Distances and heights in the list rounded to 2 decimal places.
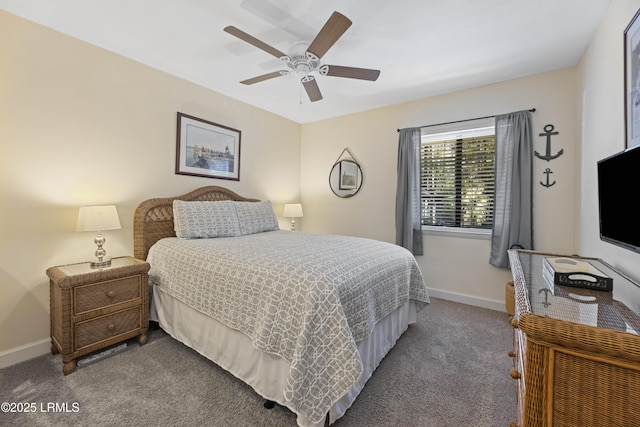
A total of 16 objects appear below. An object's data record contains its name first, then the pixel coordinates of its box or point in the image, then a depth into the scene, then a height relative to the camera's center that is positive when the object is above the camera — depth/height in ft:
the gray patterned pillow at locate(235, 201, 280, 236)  10.78 -0.14
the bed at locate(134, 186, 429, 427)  4.70 -1.90
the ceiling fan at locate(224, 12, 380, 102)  5.64 +3.99
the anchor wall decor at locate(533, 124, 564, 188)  9.40 +2.29
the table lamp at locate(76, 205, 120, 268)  7.12 -0.31
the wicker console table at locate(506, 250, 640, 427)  2.31 -1.34
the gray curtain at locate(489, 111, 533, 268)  9.62 +1.19
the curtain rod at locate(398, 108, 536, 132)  9.63 +3.99
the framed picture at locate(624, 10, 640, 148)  4.87 +2.65
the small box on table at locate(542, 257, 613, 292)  3.87 -0.85
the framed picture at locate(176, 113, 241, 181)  10.50 +2.68
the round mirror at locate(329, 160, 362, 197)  13.99 +2.01
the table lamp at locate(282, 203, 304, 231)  14.23 +0.19
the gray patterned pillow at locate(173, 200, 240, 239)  9.20 -0.26
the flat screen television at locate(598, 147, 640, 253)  3.82 +0.37
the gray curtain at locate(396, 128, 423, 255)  11.91 +0.98
